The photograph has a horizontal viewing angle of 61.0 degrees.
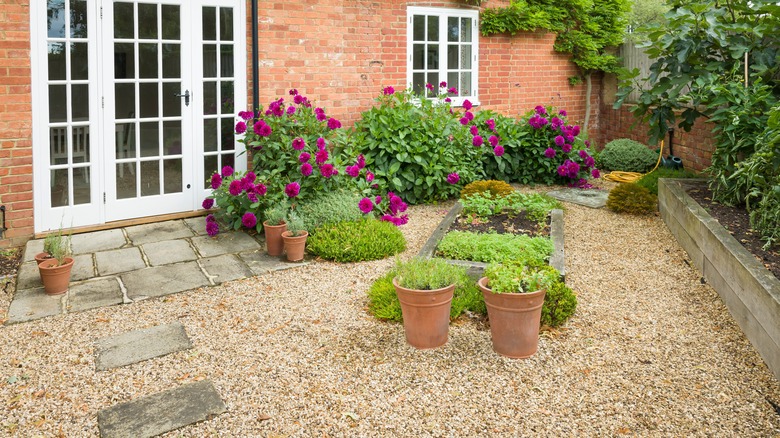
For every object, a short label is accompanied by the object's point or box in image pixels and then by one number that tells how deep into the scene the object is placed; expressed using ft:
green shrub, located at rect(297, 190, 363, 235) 19.71
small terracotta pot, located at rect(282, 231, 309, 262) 18.12
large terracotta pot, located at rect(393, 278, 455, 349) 12.24
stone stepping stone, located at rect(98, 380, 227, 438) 9.78
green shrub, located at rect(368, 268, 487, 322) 14.02
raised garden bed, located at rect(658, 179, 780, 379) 11.79
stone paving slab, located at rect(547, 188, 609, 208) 25.98
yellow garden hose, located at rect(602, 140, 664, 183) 30.99
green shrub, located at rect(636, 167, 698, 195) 26.12
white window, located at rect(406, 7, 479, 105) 28.89
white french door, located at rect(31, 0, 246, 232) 19.66
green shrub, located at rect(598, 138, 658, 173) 32.55
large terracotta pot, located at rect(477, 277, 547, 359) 11.95
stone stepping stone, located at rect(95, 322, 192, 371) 12.22
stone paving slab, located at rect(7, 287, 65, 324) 14.23
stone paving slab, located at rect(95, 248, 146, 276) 17.39
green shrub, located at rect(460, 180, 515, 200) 23.92
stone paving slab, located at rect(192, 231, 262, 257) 19.13
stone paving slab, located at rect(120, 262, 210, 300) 15.85
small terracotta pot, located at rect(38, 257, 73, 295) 15.21
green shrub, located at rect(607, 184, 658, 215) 23.91
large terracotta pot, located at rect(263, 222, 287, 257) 18.63
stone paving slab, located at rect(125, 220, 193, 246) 20.06
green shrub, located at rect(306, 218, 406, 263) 18.33
